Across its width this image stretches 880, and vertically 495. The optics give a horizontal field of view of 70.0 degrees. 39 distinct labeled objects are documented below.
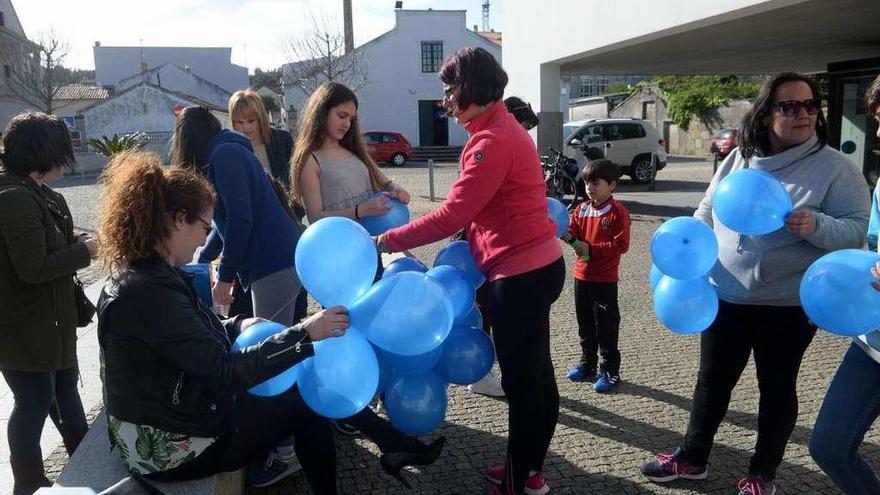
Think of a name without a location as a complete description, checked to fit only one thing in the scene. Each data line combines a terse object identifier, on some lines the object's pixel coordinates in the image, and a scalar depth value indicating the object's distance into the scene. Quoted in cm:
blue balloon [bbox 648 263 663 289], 310
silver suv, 1741
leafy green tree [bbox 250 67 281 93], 6422
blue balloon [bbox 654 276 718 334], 267
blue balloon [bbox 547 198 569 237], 341
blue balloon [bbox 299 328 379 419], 225
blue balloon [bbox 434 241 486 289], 281
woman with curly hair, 196
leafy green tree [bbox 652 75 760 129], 2653
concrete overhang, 726
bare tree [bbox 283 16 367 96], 3034
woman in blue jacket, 285
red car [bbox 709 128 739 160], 2078
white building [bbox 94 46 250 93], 5153
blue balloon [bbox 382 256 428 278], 285
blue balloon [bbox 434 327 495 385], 276
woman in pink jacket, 243
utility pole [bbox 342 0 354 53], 3156
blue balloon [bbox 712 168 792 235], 236
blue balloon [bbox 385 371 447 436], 266
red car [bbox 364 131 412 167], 2653
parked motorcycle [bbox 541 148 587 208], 1216
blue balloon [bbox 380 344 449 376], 261
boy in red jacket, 387
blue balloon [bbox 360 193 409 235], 320
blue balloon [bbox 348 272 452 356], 225
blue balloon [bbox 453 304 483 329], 293
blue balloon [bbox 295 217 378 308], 227
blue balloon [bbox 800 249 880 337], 206
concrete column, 1134
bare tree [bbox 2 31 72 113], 3288
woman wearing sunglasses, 241
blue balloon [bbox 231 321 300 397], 225
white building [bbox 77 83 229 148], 3309
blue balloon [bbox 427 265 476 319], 266
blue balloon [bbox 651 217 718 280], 263
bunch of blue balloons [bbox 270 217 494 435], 225
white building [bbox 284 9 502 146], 3284
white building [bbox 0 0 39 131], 3441
